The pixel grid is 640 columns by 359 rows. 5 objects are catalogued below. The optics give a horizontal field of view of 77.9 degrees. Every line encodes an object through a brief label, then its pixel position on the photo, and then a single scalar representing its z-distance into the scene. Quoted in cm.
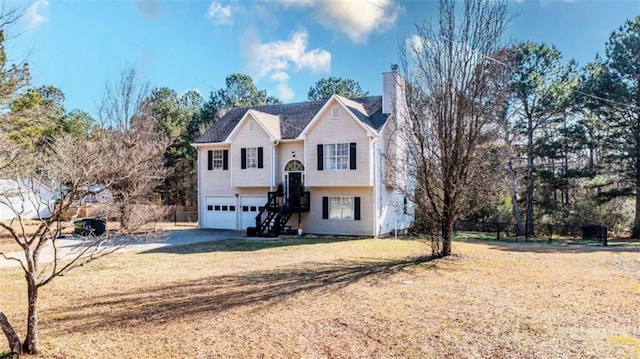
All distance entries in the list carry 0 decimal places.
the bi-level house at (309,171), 2020
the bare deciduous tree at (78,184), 489
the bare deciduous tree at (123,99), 2569
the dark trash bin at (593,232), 1997
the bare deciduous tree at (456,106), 1216
